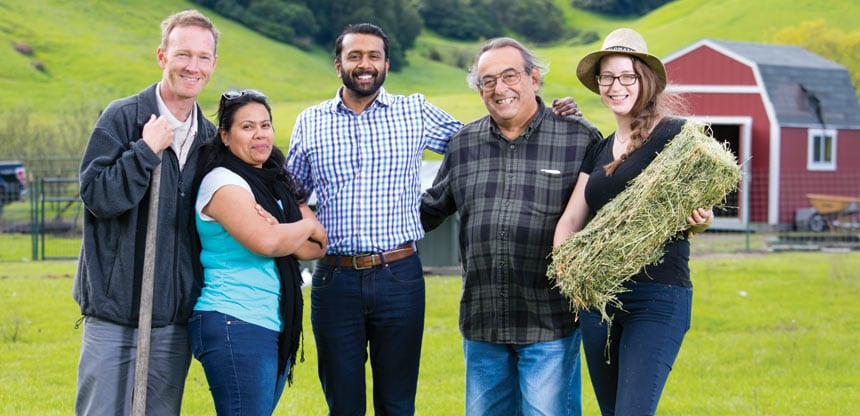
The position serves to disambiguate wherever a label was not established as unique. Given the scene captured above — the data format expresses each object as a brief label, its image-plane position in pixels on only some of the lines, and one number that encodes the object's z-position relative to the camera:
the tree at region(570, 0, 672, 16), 129.50
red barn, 31.03
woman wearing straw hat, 4.78
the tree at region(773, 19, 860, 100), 60.62
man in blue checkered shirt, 5.48
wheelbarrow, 28.44
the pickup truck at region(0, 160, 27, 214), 29.55
